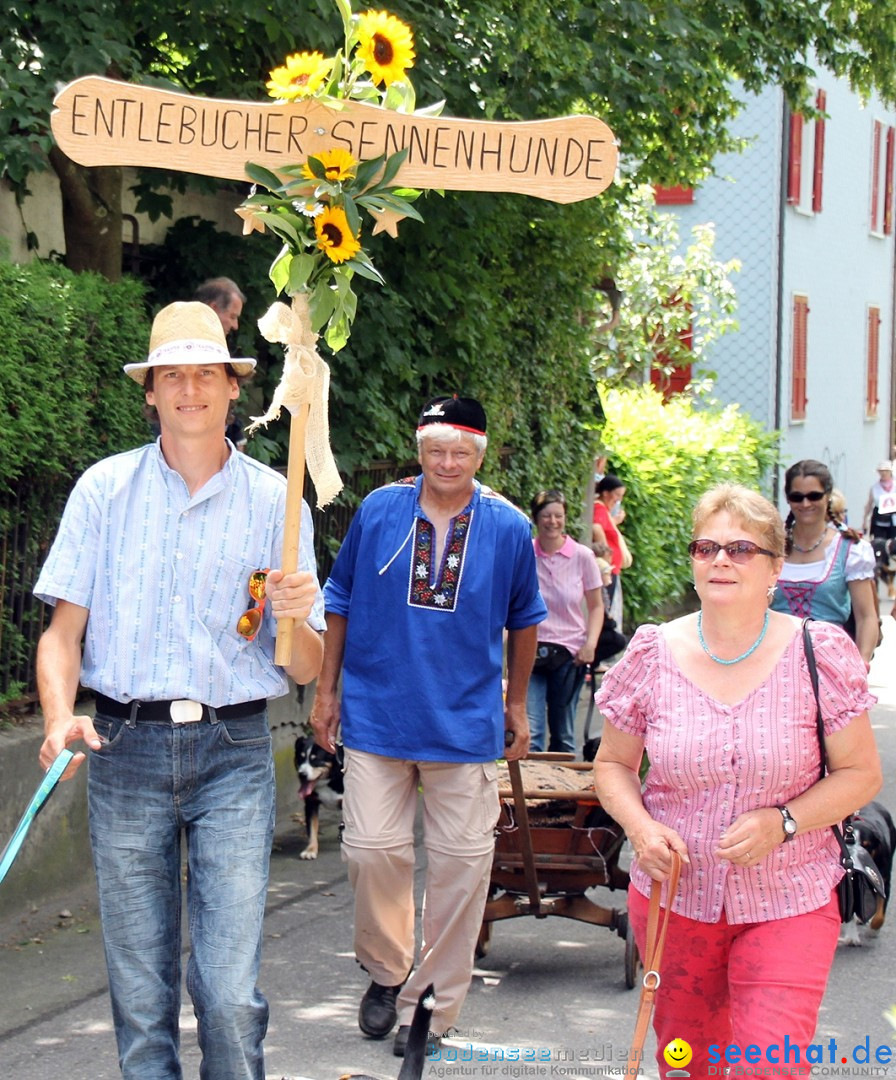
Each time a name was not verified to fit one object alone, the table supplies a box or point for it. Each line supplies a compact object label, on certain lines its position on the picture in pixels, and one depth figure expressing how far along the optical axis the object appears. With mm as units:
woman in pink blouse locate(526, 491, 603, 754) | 9242
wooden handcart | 6043
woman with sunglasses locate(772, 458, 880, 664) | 7238
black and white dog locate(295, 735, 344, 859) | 8164
